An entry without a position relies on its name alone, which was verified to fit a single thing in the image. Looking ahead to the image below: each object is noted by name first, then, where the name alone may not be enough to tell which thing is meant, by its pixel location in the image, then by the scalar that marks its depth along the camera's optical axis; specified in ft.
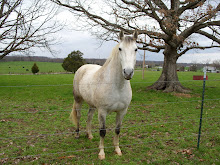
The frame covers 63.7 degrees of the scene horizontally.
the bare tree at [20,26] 32.76
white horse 9.64
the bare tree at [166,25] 29.30
